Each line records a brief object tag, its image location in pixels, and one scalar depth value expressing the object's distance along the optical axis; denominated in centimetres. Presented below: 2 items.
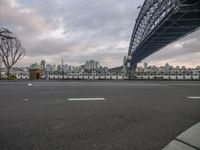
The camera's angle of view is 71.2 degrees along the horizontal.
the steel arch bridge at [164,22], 1941
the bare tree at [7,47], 2652
